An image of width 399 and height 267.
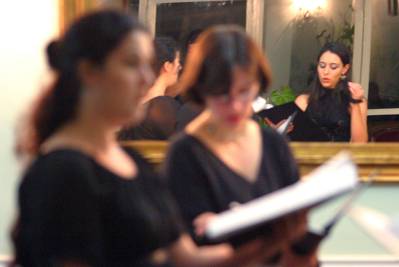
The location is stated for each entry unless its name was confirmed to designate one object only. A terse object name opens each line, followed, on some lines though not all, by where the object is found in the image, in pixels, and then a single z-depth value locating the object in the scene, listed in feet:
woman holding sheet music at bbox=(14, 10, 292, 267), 11.81
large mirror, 17.90
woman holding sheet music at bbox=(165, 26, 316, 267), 13.24
